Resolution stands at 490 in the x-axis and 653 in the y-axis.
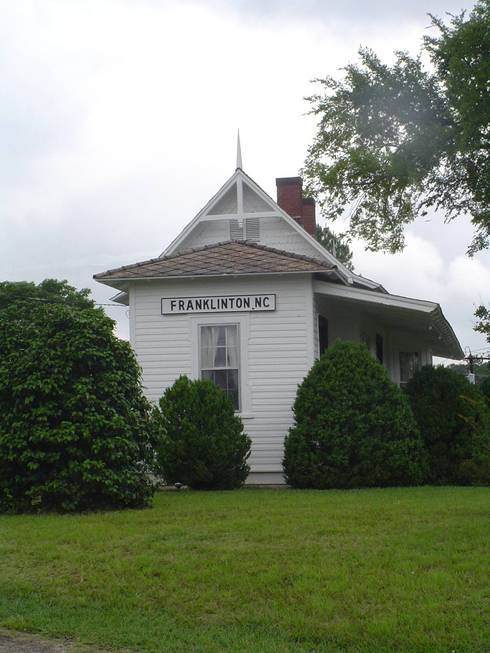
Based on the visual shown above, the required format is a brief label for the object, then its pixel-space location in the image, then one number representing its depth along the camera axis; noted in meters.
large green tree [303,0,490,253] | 20.08
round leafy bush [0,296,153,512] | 12.12
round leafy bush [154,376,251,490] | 15.39
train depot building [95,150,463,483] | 17.45
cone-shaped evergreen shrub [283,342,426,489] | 15.36
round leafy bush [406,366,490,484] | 17.20
